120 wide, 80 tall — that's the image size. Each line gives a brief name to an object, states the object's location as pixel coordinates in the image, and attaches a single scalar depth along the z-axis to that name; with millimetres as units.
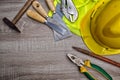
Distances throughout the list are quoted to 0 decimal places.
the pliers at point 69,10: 811
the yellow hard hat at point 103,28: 707
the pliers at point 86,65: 785
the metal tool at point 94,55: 797
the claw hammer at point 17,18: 784
